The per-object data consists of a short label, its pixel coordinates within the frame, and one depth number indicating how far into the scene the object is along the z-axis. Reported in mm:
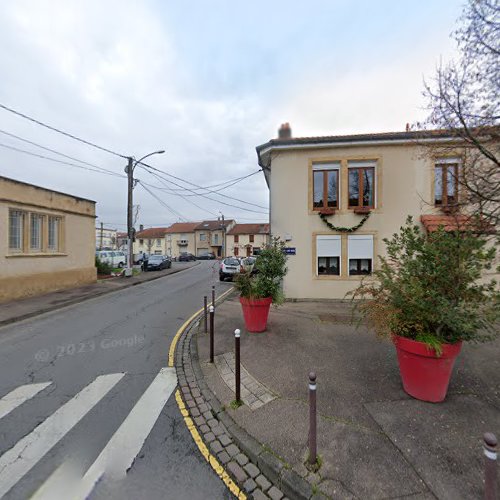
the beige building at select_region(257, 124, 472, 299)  9586
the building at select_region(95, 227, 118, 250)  69338
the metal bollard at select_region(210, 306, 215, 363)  4805
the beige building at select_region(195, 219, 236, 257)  57500
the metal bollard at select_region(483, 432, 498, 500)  1615
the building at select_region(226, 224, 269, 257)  52091
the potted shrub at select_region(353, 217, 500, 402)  3186
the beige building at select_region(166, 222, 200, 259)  59375
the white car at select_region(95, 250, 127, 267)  25470
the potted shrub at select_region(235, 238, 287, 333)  6023
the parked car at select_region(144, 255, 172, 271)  23095
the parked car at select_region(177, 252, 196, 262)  44219
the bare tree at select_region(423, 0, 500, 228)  4738
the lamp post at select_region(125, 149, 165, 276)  16594
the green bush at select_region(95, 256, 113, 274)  17984
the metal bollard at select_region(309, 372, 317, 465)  2486
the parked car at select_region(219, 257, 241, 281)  17581
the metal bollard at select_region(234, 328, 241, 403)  3580
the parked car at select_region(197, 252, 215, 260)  50844
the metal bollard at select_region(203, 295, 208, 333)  6492
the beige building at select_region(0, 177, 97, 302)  10273
